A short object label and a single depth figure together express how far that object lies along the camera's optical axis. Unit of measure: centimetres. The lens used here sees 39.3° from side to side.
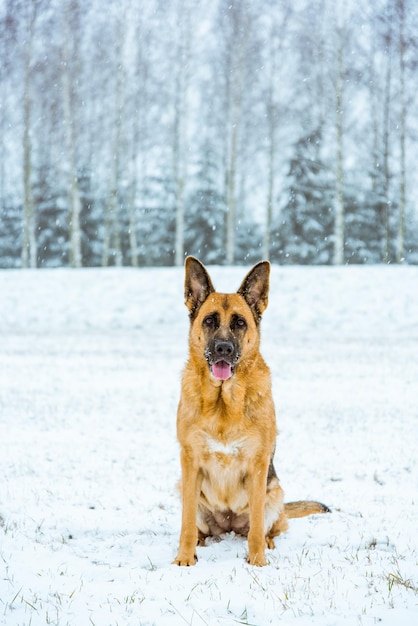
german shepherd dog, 402
